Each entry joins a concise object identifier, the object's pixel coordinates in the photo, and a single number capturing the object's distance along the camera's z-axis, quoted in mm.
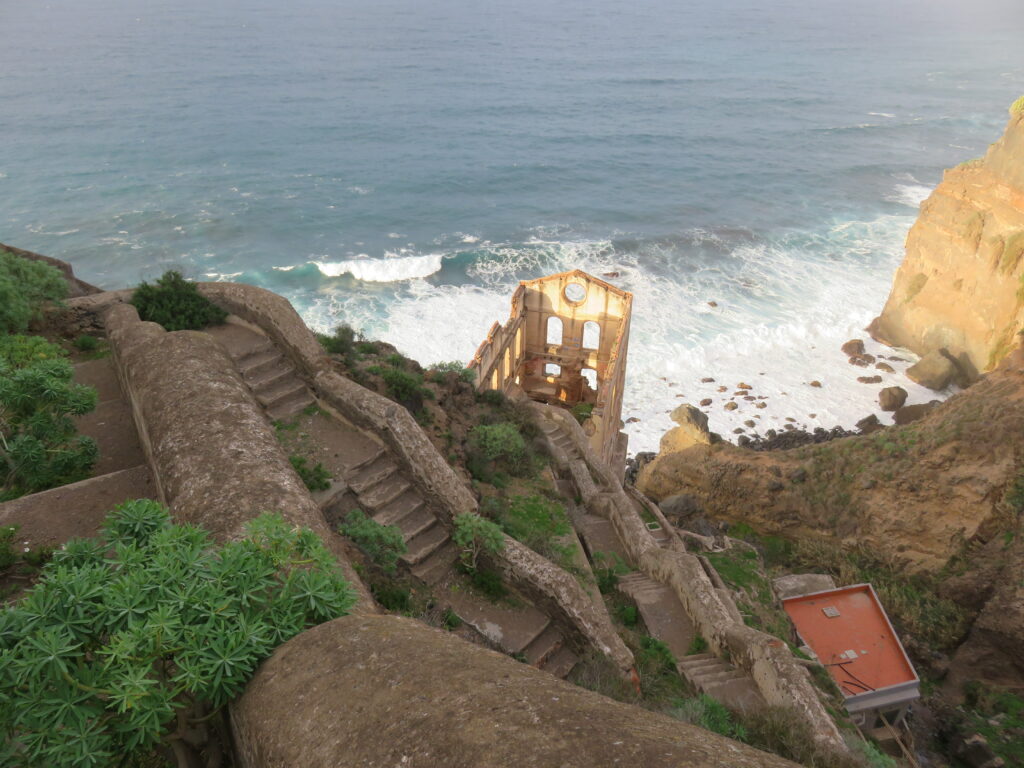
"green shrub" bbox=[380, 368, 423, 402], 15727
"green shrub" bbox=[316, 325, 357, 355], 16547
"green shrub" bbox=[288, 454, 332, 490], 11656
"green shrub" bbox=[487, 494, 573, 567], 13750
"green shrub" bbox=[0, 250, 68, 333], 13734
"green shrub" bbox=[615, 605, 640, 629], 14250
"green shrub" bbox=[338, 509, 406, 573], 10922
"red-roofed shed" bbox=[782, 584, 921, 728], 15586
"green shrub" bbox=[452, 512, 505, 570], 11883
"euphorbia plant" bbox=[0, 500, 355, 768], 4652
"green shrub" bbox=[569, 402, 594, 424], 24875
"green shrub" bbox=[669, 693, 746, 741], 9344
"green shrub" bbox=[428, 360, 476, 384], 18766
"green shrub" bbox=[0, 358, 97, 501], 9609
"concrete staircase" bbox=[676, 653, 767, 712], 12203
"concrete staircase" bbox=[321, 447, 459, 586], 11820
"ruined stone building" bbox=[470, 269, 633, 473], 24969
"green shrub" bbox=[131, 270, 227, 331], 15359
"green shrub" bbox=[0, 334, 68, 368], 11398
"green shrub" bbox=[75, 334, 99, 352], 15547
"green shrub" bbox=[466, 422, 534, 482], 16156
